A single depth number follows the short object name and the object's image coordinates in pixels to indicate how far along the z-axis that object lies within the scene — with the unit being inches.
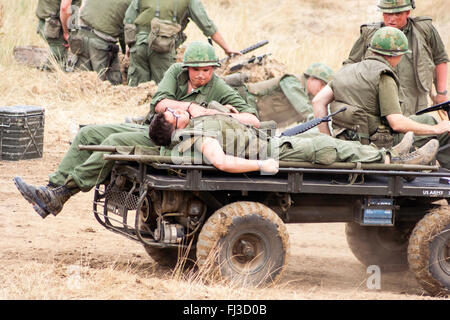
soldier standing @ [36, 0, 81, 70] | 1084.5
